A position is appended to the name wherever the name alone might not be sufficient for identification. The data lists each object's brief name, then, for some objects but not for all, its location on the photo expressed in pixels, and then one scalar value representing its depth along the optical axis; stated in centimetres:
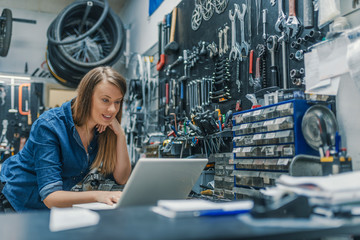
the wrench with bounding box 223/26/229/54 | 234
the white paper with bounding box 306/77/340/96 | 137
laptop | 107
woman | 137
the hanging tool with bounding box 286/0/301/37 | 167
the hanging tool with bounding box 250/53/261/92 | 193
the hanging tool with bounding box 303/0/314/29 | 158
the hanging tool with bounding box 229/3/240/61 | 220
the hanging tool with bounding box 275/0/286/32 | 177
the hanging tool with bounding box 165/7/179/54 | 309
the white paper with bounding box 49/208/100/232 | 64
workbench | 57
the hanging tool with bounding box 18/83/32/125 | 465
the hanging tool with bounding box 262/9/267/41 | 192
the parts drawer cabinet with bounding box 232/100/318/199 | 130
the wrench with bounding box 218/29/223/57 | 240
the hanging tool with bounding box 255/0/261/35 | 202
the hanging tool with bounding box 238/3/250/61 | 214
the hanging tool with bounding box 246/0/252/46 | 209
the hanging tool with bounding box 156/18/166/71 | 340
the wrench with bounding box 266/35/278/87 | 180
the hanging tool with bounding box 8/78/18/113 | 457
